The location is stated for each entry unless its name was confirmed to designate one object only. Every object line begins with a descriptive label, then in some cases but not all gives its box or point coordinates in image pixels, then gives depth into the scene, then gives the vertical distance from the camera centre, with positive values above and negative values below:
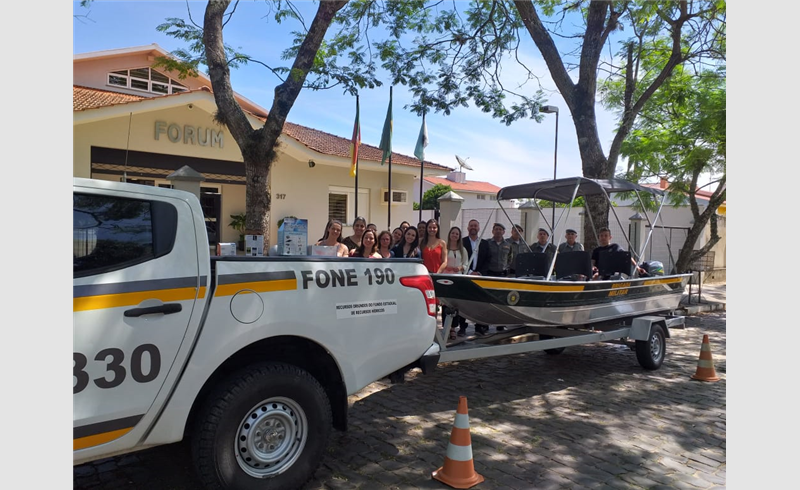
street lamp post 11.63 +3.69
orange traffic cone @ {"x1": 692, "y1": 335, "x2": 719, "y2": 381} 7.01 -1.62
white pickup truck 2.83 -0.61
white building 13.09 +2.26
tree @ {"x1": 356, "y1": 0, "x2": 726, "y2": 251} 11.25 +4.18
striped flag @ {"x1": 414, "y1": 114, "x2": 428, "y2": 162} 16.33 +2.82
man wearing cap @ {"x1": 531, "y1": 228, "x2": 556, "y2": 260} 9.14 -0.04
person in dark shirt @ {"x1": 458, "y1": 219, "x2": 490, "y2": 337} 8.30 -0.37
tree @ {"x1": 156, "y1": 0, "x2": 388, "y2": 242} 7.75 +1.93
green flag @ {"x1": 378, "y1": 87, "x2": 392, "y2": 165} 15.46 +2.83
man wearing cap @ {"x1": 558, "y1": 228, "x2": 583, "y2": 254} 8.91 -0.08
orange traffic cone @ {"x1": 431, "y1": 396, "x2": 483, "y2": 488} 3.86 -1.57
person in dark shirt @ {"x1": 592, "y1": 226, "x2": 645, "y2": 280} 8.32 -0.11
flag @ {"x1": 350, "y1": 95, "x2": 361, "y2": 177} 15.00 +2.60
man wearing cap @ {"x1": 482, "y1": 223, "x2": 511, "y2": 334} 8.29 -0.26
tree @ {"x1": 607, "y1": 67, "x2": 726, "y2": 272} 13.64 +2.68
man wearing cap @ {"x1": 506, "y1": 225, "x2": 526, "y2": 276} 8.80 -0.09
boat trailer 5.64 -1.18
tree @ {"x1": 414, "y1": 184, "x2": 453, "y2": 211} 39.34 +3.16
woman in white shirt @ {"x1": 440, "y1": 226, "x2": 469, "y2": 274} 8.24 -0.21
